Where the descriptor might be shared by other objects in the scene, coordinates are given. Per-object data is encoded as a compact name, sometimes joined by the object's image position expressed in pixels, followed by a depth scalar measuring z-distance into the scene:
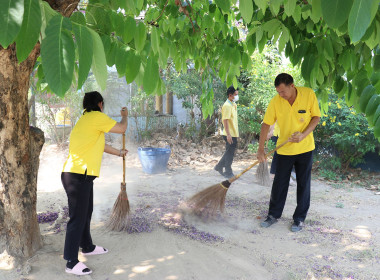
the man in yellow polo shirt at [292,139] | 3.44
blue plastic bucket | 6.15
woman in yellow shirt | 2.48
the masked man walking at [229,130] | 5.75
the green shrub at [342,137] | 5.76
